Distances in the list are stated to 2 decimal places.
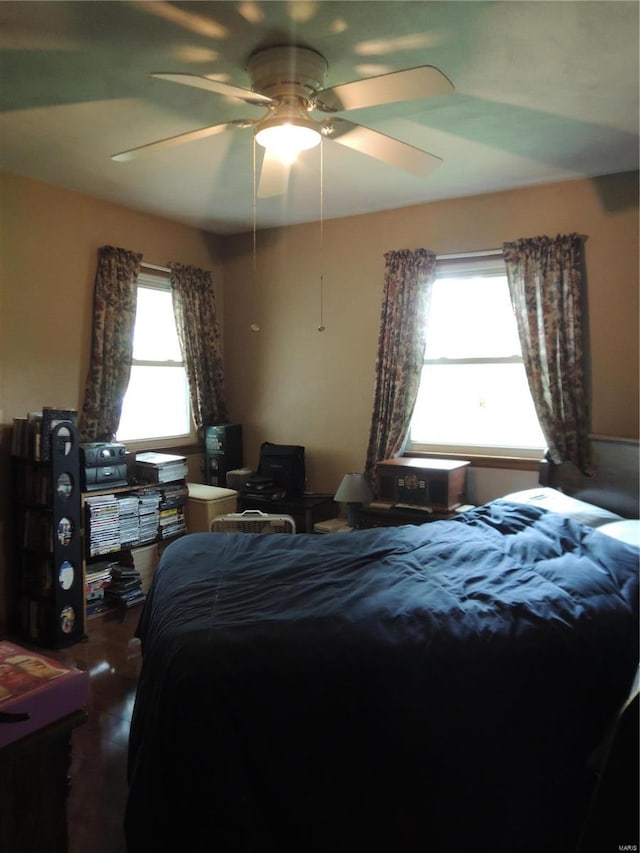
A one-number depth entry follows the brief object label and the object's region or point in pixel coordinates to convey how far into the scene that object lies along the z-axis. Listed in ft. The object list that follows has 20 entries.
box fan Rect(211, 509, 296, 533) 10.34
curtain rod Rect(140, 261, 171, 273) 13.06
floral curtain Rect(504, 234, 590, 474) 10.55
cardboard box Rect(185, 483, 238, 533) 12.60
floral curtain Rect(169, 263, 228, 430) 13.80
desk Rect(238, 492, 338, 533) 12.57
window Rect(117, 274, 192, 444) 13.37
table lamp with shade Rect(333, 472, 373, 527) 11.87
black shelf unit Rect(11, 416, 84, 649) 9.70
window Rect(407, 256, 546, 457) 11.80
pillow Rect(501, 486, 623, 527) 8.76
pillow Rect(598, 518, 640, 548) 7.77
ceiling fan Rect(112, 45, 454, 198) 5.70
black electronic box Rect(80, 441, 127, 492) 10.69
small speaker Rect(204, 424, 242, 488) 14.10
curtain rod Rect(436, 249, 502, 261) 11.62
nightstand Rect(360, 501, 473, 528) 10.99
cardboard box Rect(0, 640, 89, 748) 2.44
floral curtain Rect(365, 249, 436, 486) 12.10
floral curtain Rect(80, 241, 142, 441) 11.81
